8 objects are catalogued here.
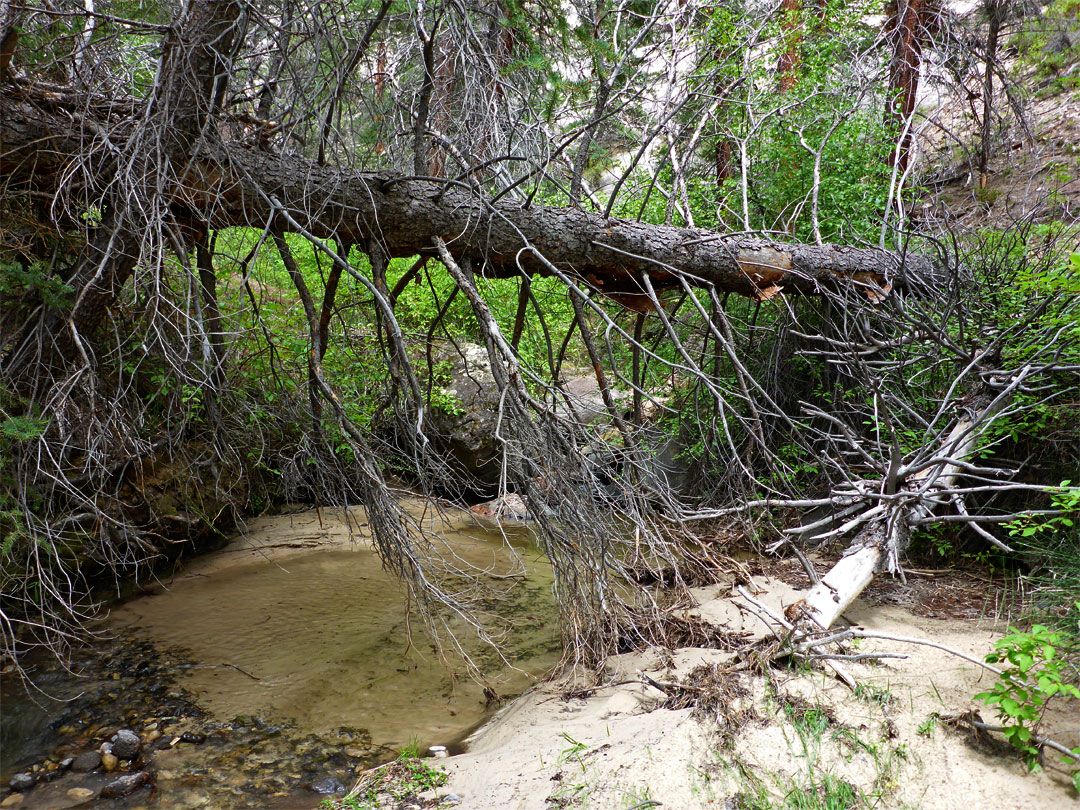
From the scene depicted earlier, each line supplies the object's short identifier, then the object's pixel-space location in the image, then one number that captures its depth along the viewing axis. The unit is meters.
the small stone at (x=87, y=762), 3.62
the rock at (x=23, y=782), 3.44
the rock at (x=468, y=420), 9.63
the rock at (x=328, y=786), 3.49
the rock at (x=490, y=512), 8.47
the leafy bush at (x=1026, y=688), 2.53
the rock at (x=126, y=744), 3.71
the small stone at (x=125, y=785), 3.41
